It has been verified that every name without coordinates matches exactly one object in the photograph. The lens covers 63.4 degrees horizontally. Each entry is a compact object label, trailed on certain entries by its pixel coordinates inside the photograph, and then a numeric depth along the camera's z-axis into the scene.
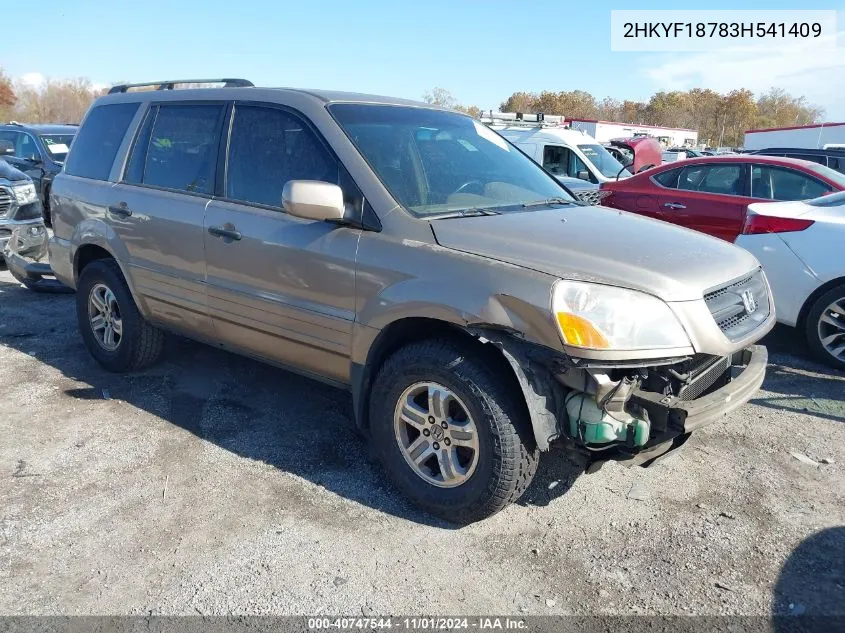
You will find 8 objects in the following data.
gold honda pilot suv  2.83
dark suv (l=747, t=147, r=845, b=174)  11.55
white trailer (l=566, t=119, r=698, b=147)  33.12
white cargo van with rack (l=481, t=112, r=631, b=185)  12.62
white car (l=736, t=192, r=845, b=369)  5.19
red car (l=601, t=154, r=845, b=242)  7.28
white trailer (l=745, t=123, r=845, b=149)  28.00
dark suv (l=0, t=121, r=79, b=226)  11.09
